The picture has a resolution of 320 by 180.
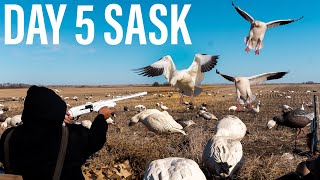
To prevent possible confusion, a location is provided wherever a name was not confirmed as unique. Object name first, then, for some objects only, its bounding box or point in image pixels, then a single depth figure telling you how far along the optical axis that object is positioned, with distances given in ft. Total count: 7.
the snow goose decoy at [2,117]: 32.04
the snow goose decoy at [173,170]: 10.30
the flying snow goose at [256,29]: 20.30
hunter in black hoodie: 6.36
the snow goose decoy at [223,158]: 11.92
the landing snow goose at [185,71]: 26.75
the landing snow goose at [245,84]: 26.08
